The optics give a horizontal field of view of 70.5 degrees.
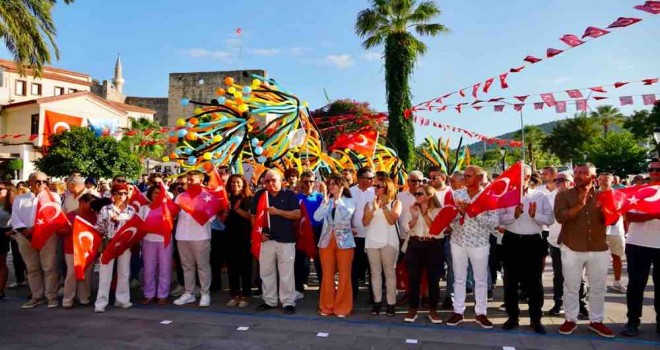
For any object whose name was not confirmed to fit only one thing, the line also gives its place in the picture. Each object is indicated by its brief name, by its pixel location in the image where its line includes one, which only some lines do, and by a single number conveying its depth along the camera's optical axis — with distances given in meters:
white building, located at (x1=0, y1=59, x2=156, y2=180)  31.97
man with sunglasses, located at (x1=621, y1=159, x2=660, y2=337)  5.00
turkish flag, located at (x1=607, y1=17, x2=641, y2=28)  6.29
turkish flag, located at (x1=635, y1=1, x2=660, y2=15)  5.82
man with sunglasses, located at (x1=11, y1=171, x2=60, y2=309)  6.27
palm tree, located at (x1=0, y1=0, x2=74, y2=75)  10.91
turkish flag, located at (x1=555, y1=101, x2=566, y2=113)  9.98
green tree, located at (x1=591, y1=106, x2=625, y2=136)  48.62
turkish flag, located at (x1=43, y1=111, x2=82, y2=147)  32.08
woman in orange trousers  5.73
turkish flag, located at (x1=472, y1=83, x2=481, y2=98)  10.41
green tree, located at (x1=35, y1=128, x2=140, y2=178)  24.66
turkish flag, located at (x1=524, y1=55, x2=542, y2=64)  8.41
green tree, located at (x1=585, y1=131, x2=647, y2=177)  36.31
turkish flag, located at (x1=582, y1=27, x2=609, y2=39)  6.77
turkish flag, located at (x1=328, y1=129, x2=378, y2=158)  10.96
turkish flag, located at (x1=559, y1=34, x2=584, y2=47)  7.20
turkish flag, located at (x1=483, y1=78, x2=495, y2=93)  9.91
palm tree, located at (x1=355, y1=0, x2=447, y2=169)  18.89
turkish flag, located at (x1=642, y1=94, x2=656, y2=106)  8.80
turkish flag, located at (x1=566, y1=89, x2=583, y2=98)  9.47
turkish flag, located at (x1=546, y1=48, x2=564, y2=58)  7.83
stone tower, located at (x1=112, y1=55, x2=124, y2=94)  69.25
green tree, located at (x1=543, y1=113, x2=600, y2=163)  49.16
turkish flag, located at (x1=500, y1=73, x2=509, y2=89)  9.42
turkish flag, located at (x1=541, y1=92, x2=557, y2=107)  9.95
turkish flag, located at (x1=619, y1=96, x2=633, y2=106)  9.23
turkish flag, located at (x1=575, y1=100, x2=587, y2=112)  9.77
